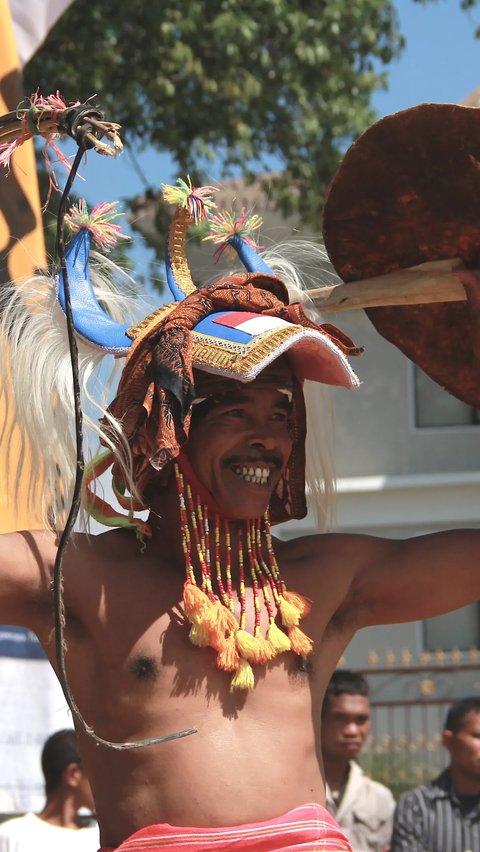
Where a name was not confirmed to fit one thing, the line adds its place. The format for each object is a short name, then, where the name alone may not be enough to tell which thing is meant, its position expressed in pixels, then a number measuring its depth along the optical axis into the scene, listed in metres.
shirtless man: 6.14
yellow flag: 8.31
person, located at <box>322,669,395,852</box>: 12.02
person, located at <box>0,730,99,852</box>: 10.32
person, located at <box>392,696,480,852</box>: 12.02
